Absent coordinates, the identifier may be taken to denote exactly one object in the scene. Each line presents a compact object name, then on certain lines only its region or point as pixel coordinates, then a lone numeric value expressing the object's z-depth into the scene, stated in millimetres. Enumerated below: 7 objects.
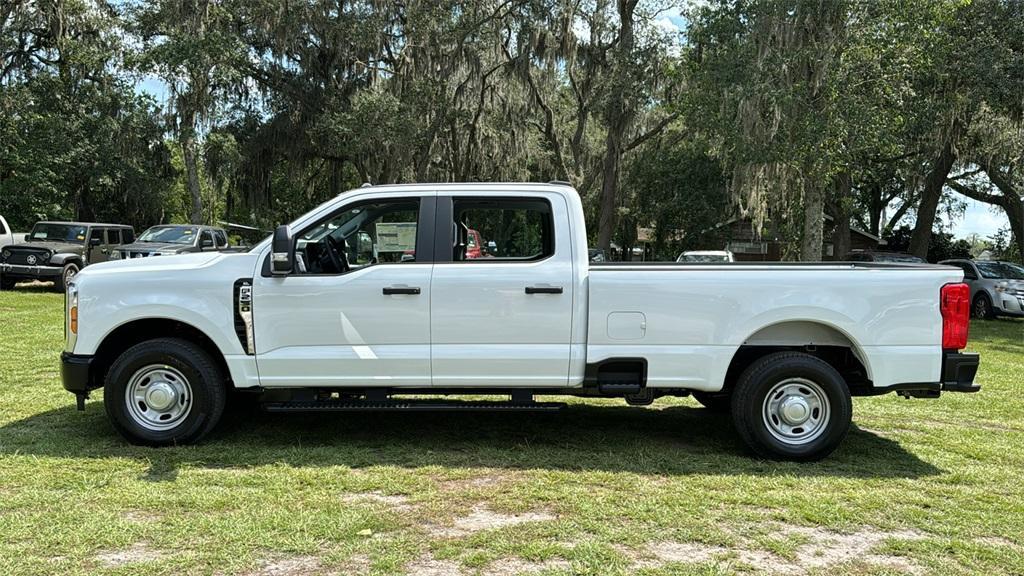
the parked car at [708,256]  19438
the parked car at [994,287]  19125
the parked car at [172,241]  18375
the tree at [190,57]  23688
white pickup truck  5414
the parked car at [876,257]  21559
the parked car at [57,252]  18516
